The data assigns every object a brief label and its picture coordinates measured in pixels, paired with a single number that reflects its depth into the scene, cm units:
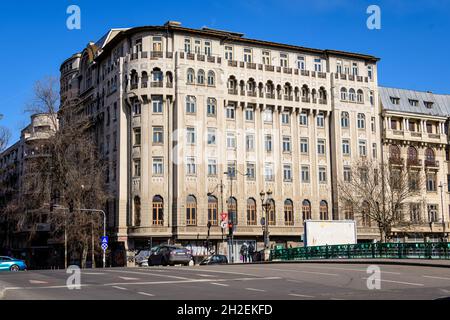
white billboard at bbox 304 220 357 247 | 4869
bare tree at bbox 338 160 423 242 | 6612
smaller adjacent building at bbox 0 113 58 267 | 7143
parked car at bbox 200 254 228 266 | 5159
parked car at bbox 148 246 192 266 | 4066
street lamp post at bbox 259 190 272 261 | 4806
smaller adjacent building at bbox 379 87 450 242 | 7656
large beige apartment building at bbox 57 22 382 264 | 6494
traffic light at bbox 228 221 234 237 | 4850
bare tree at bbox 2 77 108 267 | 5544
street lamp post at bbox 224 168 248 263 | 6670
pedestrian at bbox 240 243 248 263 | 6488
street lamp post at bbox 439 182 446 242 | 7810
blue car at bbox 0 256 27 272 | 4319
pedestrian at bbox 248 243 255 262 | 6263
